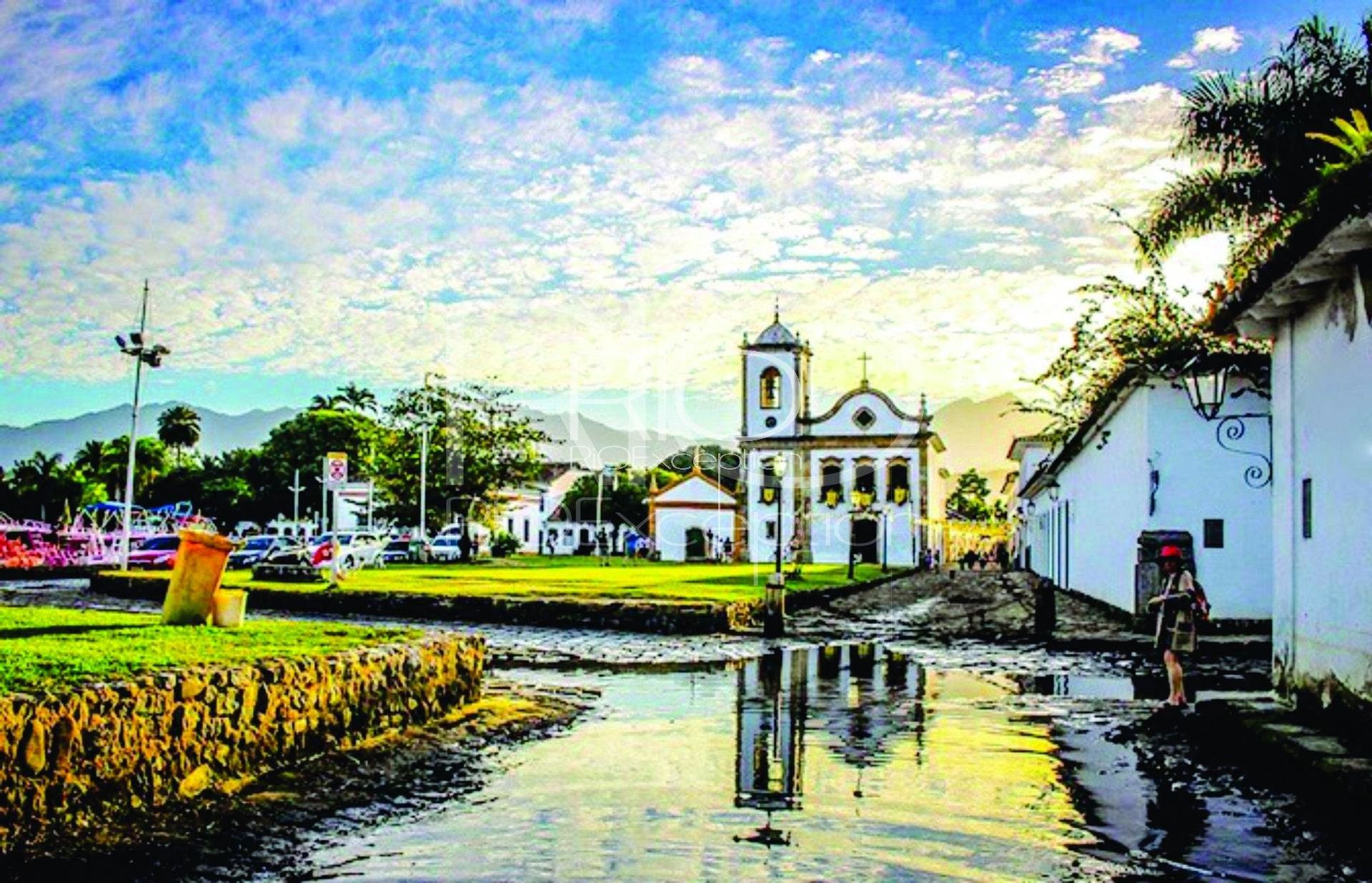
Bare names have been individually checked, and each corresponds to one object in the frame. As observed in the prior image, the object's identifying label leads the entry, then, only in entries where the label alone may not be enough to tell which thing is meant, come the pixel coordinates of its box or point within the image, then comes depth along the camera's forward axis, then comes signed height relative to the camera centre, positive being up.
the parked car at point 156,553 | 43.03 -0.28
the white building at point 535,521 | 104.62 +2.39
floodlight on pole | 34.97 +4.80
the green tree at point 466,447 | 58.88 +4.46
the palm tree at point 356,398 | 100.38 +10.92
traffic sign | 39.84 +2.22
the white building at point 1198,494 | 19.62 +1.04
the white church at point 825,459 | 76.00 +5.54
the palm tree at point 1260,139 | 20.91 +6.67
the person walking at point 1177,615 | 11.76 -0.42
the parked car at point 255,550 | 45.53 -0.13
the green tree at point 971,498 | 129.25 +6.44
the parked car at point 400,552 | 54.62 -0.12
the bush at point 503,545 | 68.50 +0.32
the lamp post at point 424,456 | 56.97 +3.84
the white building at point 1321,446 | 8.70 +0.86
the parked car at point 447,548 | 57.38 +0.07
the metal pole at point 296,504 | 75.03 +2.45
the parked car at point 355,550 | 39.28 -0.05
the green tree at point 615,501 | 100.44 +3.83
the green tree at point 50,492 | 77.25 +2.82
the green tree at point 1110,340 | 30.69 +5.03
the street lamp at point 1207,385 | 16.47 +2.25
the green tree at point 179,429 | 110.25 +9.18
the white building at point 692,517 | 81.06 +2.27
